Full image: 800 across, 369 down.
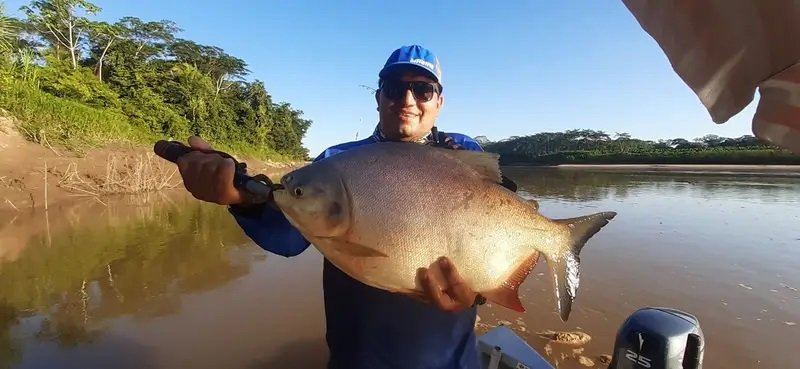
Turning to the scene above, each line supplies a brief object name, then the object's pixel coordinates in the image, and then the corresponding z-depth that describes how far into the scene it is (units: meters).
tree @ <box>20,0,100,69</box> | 28.80
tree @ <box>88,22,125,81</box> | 31.48
